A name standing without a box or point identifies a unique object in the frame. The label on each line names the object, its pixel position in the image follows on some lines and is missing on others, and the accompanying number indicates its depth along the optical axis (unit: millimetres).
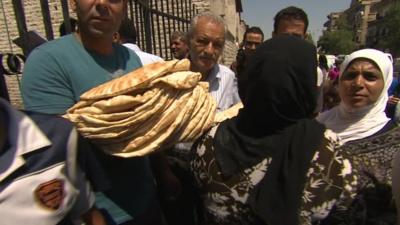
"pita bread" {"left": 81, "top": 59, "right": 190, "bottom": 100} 1012
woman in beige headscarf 1583
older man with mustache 2264
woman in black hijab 1105
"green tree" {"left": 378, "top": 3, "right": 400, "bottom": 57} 40375
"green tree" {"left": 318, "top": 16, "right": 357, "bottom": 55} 58281
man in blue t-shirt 1160
